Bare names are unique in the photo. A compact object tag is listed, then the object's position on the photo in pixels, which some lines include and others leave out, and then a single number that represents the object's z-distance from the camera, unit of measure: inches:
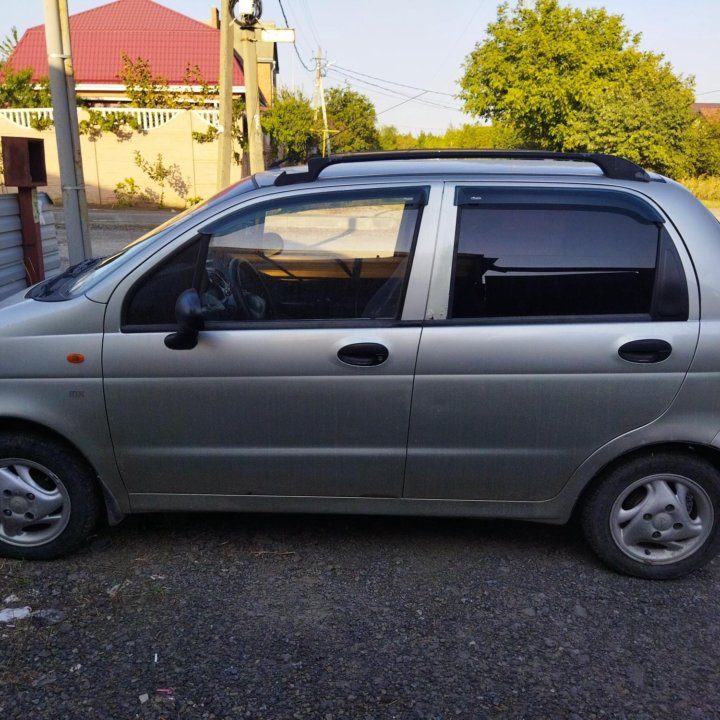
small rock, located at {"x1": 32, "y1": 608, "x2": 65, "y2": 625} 121.6
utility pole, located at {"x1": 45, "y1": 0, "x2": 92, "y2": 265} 247.6
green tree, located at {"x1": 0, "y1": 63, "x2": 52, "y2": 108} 976.9
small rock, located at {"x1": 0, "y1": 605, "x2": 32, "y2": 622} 122.2
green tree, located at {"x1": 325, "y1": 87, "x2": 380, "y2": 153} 1961.1
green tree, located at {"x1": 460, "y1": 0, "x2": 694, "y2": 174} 1434.5
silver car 127.4
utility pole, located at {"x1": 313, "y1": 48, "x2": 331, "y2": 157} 1805.9
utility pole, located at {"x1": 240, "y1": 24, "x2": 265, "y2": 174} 601.6
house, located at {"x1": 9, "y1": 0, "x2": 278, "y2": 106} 1153.4
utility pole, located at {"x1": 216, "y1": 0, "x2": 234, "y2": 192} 612.1
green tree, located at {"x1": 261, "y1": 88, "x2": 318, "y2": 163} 1306.6
